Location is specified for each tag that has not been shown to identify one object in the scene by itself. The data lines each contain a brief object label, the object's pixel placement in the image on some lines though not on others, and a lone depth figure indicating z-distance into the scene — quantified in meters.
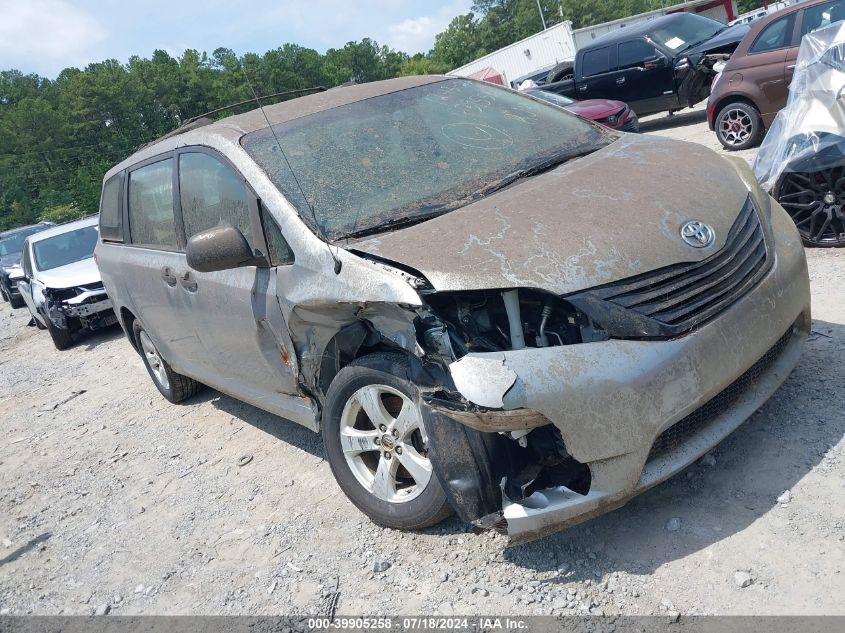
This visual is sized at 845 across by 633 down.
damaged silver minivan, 2.60
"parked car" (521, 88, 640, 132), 10.87
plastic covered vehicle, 5.02
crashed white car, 9.61
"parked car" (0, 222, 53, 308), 15.87
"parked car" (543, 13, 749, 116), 11.98
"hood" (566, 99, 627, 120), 10.91
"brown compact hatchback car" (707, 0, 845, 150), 8.21
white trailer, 30.78
